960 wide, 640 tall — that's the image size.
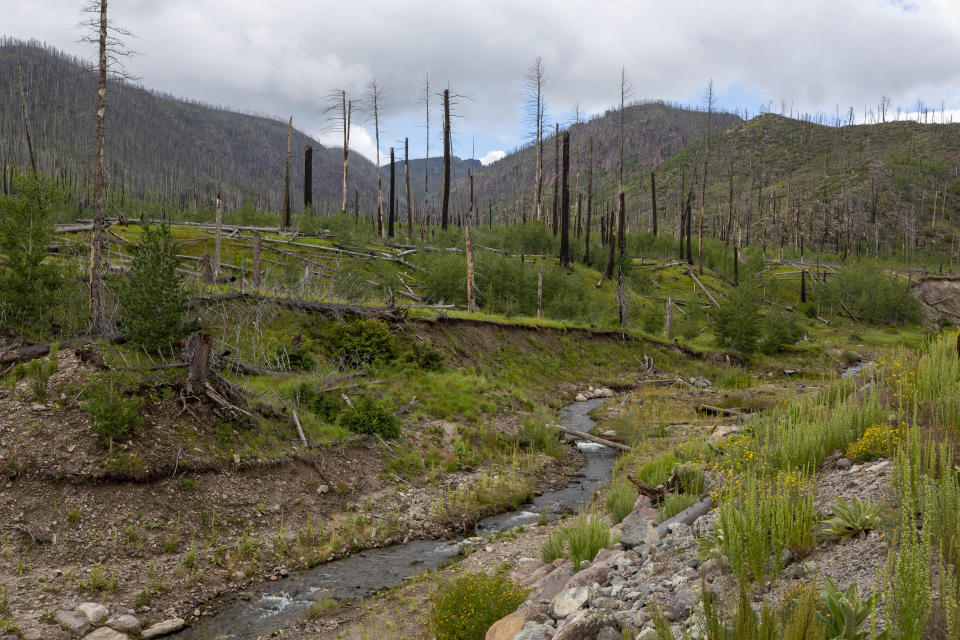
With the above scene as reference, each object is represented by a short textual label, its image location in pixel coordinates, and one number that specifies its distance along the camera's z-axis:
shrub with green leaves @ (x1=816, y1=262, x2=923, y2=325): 56.38
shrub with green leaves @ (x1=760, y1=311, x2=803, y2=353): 38.09
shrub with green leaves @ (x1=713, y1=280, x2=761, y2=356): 35.09
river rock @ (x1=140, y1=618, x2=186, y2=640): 7.74
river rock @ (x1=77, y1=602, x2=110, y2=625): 7.74
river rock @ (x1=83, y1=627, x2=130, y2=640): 7.46
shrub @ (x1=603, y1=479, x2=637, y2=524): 10.28
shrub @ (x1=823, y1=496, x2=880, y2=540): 4.91
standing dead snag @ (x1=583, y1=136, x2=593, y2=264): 50.71
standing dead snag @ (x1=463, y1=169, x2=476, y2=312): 28.26
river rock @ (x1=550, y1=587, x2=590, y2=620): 5.89
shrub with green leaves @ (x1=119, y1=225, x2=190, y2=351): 12.14
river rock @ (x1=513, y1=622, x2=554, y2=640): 5.49
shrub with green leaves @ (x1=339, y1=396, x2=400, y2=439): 14.96
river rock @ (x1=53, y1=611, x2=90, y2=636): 7.50
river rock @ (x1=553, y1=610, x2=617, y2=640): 4.84
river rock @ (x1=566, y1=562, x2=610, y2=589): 6.55
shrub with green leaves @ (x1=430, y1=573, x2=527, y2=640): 6.79
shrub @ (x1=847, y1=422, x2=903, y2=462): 6.56
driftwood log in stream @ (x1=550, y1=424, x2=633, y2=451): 17.61
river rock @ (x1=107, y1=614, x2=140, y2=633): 7.71
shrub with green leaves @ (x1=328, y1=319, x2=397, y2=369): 18.89
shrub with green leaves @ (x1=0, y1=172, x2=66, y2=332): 13.09
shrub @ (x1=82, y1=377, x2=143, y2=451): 10.15
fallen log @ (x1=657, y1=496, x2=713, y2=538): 7.54
